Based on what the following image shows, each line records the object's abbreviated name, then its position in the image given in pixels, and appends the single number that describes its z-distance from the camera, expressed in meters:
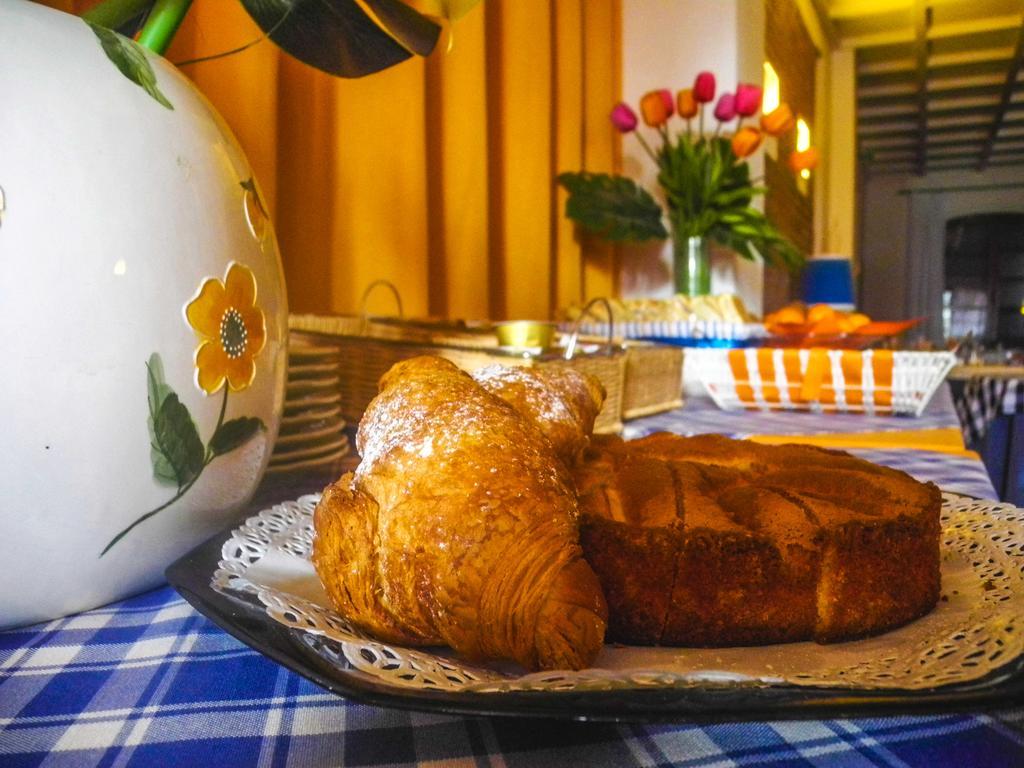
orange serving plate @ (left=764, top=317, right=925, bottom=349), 1.45
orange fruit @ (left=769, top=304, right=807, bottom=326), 1.60
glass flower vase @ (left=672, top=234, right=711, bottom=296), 2.28
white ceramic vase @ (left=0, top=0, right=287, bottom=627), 0.35
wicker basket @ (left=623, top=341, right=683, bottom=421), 1.15
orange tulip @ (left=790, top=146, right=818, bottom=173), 2.63
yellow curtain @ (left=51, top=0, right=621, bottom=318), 1.29
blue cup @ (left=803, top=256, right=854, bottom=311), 3.82
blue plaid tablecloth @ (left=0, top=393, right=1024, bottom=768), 0.27
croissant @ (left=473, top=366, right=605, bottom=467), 0.43
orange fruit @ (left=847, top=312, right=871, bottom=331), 1.59
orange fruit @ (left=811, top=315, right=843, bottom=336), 1.53
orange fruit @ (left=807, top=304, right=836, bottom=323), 1.62
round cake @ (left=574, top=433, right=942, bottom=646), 0.35
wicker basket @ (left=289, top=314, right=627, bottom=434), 0.93
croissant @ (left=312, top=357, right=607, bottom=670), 0.29
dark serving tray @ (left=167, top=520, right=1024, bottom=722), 0.23
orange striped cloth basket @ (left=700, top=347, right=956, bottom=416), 1.10
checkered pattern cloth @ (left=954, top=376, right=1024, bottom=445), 1.93
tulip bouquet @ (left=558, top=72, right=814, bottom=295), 2.21
